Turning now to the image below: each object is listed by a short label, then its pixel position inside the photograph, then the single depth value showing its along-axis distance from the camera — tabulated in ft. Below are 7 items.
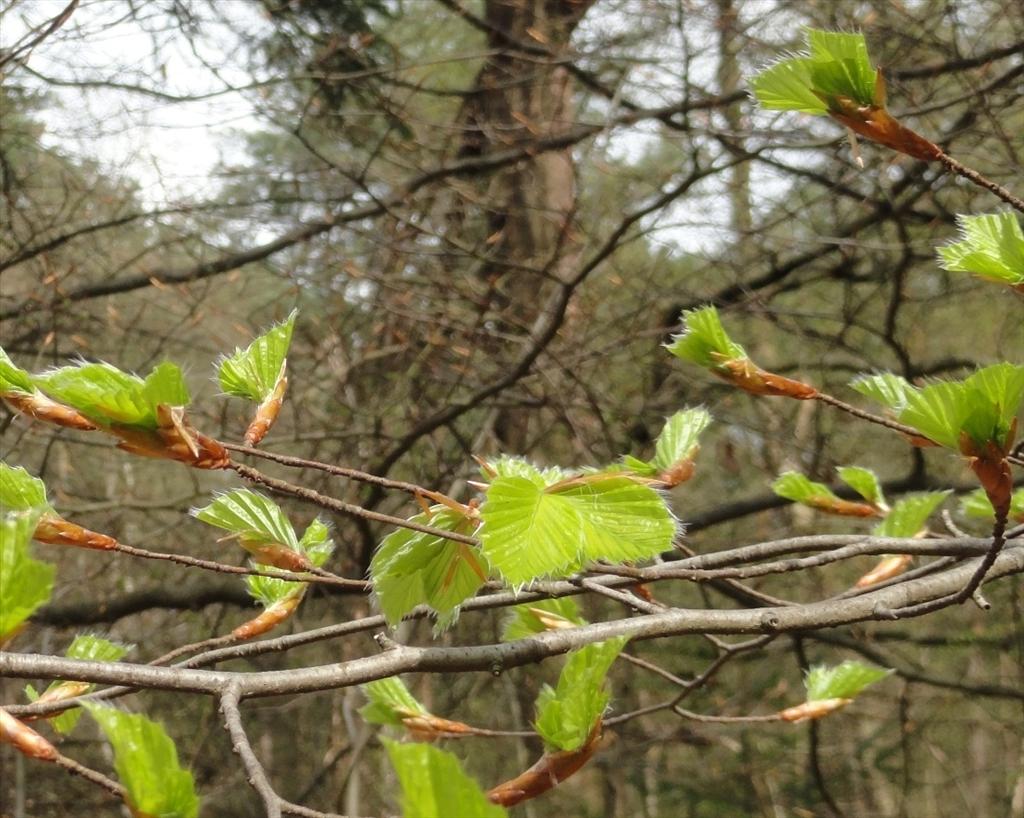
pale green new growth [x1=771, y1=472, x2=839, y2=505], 2.32
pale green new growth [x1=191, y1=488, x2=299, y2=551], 1.78
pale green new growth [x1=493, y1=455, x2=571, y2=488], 1.80
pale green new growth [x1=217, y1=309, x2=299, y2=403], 1.75
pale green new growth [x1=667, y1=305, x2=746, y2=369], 1.99
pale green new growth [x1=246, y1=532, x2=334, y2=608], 1.99
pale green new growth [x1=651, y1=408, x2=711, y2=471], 2.15
